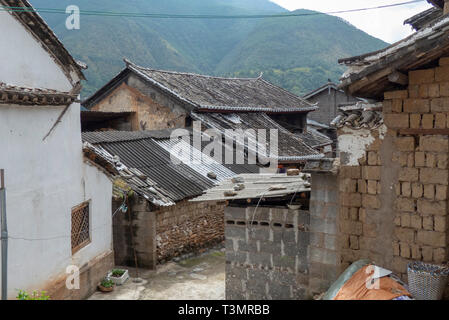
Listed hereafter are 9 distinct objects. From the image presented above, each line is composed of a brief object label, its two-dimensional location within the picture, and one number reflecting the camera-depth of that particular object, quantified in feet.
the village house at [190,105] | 63.82
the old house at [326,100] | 104.58
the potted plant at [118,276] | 36.99
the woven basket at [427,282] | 18.01
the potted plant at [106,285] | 35.14
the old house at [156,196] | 40.65
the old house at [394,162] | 19.33
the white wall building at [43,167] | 25.76
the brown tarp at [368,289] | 17.78
